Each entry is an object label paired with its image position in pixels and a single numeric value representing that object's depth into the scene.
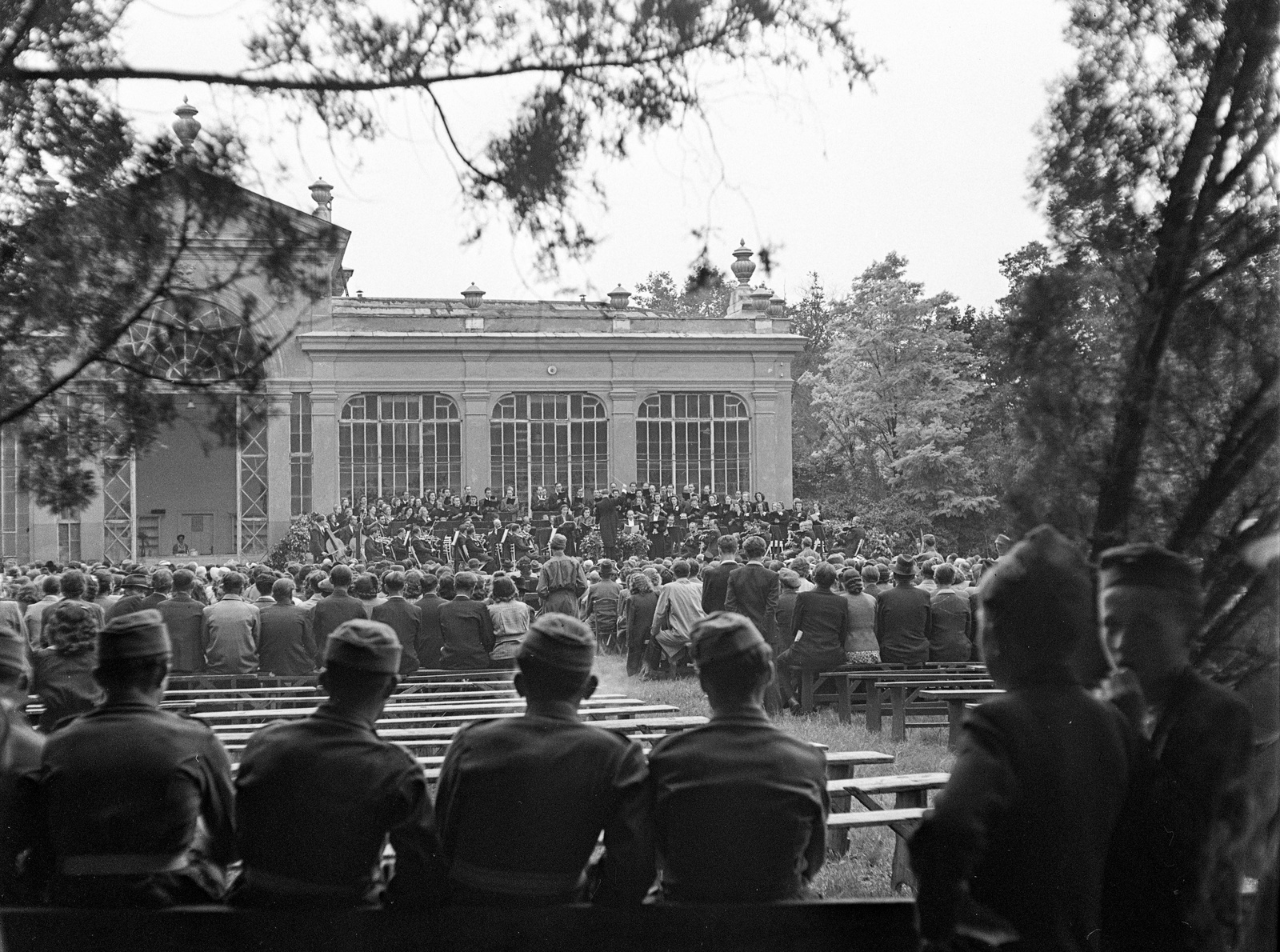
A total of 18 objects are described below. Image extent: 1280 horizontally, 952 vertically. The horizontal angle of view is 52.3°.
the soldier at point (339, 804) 2.89
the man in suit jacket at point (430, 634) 9.93
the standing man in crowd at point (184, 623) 6.38
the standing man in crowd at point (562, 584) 6.42
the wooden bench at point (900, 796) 4.92
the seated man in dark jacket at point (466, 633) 9.74
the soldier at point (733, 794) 2.95
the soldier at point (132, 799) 2.91
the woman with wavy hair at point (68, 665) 4.54
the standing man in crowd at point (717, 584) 6.83
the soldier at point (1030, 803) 2.66
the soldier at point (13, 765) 3.01
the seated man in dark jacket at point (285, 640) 8.66
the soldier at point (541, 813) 2.93
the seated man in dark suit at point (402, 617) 8.04
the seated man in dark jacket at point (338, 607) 8.02
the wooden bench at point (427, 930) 2.95
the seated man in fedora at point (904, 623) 10.20
